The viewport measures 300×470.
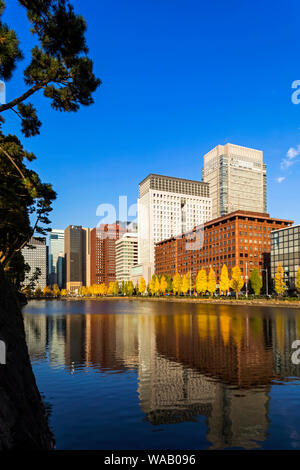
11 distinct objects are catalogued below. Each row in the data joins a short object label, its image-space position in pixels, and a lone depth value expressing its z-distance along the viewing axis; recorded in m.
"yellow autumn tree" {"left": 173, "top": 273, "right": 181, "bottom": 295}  171.50
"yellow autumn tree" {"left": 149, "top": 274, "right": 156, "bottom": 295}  191.75
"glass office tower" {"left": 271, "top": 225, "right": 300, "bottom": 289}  129.25
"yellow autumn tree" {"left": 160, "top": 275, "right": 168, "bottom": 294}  183.50
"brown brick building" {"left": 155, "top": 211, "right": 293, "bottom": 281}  151.88
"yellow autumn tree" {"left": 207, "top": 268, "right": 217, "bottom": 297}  141.73
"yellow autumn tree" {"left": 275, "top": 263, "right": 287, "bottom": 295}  108.90
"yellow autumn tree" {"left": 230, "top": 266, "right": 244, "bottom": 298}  125.62
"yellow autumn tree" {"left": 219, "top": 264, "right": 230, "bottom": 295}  132.25
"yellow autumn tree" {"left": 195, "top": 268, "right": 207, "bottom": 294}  144.62
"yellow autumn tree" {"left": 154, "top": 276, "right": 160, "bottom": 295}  187.25
